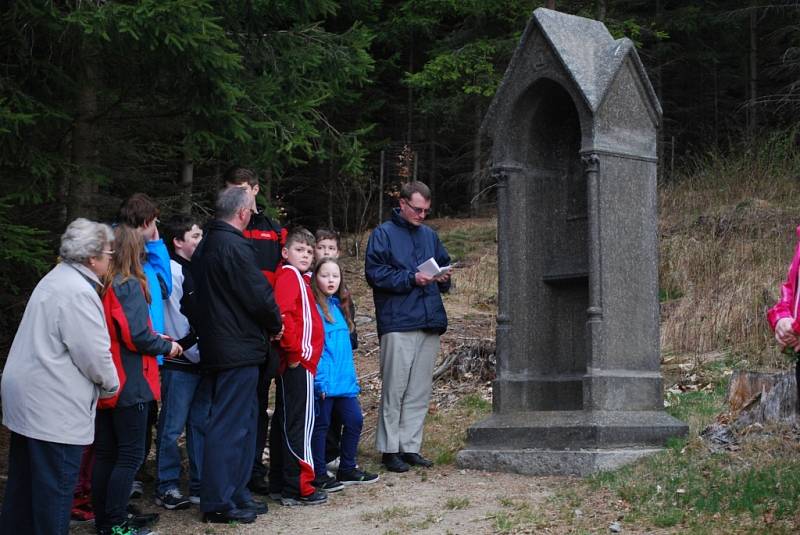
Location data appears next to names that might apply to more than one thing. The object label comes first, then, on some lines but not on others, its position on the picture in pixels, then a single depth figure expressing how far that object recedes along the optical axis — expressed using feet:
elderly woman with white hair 16.29
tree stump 21.67
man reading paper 24.12
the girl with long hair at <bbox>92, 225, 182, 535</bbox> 18.24
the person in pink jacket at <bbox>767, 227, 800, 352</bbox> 15.30
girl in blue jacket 22.30
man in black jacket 19.48
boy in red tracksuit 20.83
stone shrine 22.93
